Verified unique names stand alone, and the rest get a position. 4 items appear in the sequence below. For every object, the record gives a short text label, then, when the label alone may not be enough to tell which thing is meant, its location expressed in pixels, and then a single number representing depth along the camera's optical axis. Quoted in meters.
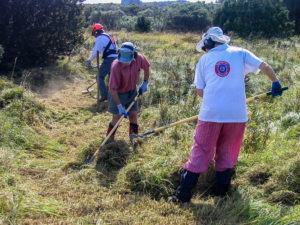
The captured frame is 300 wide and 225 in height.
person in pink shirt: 3.78
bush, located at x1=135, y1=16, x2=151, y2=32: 24.73
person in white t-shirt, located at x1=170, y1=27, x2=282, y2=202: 2.75
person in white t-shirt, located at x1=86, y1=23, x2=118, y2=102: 6.34
